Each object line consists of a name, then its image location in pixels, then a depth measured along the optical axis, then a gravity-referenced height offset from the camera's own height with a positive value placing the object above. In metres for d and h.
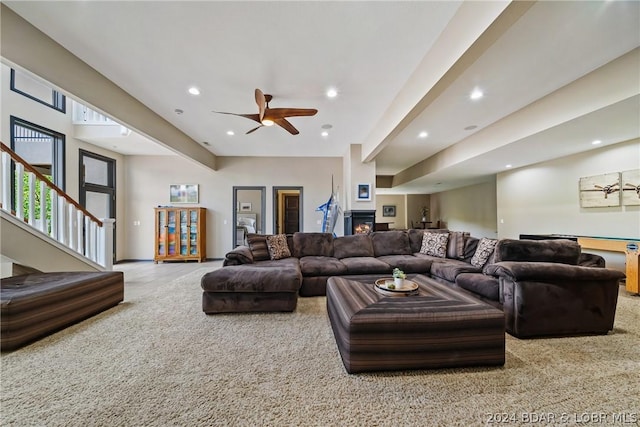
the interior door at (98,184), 5.12 +0.75
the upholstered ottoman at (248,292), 2.65 -0.87
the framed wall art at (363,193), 5.38 +0.50
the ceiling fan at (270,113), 2.90 +1.34
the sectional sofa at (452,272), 2.13 -0.70
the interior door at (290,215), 9.05 +0.01
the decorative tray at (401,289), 2.04 -0.66
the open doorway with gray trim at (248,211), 6.59 +0.15
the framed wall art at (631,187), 3.80 +0.43
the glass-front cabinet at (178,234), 5.99 -0.46
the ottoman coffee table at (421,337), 1.62 -0.85
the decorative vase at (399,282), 2.11 -0.61
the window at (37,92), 3.87 +2.23
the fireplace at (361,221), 5.37 -0.14
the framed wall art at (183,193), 6.37 +0.62
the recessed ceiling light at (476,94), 3.08 +1.61
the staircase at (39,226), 2.96 -0.12
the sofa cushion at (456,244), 3.66 -0.48
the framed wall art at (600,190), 4.06 +0.41
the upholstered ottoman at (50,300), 1.96 -0.82
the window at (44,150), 4.29 +1.26
